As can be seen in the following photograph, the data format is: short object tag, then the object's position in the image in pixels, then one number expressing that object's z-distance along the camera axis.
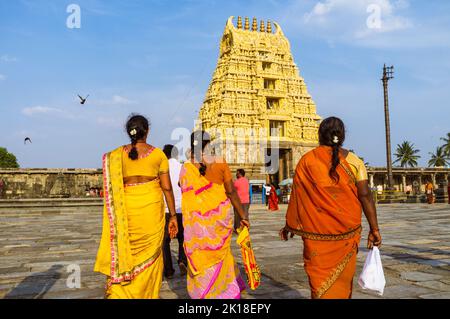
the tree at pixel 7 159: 62.81
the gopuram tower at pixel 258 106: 37.69
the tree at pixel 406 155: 75.00
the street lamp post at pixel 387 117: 28.06
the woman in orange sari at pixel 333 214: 3.22
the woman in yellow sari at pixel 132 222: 3.53
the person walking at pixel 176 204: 5.53
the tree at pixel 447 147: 71.38
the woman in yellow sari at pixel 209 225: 3.93
